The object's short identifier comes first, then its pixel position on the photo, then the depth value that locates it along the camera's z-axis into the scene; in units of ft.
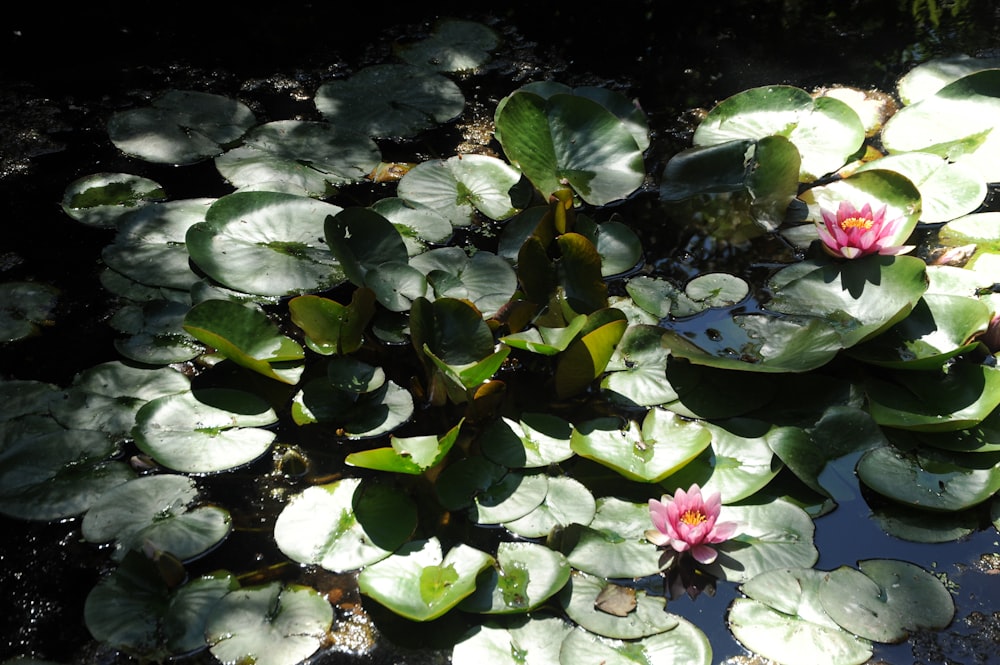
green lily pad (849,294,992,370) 6.81
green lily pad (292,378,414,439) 6.52
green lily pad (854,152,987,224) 8.53
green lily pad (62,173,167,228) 8.45
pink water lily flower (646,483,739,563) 5.55
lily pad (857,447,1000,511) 6.01
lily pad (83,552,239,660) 5.16
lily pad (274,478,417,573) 5.61
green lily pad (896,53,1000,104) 10.34
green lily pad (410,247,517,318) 7.31
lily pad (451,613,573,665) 5.11
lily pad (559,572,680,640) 5.23
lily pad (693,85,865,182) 9.18
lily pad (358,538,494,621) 5.19
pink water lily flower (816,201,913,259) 7.55
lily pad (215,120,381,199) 8.65
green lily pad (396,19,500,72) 10.90
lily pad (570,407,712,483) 5.97
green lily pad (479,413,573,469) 6.18
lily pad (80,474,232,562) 5.69
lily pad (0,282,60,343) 7.30
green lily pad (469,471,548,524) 5.84
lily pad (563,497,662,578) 5.60
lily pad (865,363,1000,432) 6.34
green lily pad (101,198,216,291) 7.66
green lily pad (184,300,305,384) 6.56
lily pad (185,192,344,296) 7.40
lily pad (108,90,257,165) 9.18
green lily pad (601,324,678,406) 6.77
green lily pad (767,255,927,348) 7.05
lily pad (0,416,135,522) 5.90
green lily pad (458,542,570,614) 5.30
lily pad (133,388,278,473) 6.19
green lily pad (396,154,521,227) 8.50
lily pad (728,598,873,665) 5.17
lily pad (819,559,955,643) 5.34
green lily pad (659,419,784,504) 6.05
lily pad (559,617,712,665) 5.08
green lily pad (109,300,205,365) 7.00
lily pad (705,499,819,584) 5.67
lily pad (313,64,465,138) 9.69
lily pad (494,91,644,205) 8.41
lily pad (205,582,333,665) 5.11
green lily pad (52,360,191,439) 6.46
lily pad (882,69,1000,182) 9.13
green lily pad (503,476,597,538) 5.79
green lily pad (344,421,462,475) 5.62
